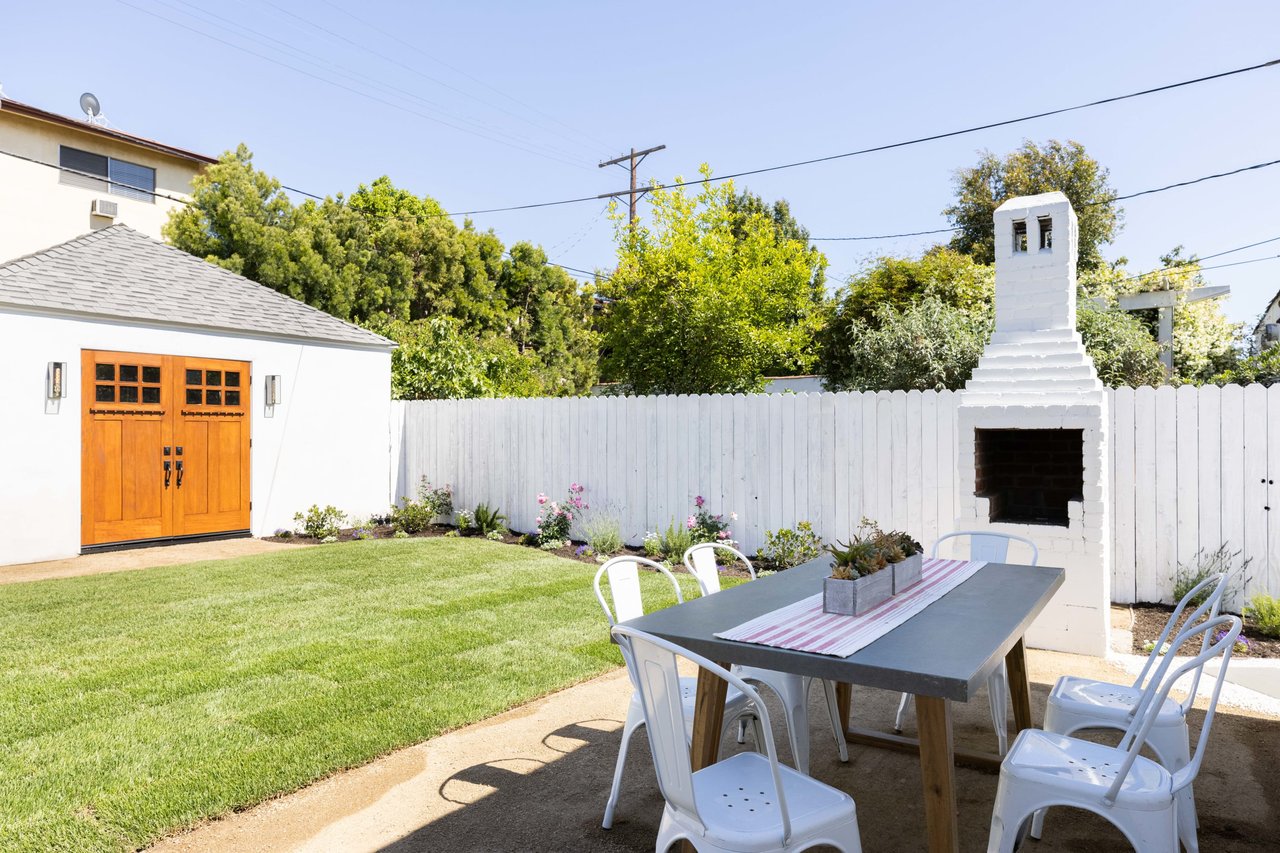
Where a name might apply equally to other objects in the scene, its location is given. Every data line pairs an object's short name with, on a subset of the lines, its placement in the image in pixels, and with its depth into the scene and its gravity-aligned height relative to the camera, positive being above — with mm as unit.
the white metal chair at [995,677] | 3342 -1107
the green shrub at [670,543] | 7844 -1181
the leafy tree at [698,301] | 12469 +2103
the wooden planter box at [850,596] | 2711 -592
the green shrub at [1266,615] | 4941 -1192
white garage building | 7785 +271
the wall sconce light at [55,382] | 7828 +448
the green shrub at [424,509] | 10039 -1079
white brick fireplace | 4855 +51
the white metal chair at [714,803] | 1878 -973
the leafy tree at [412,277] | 15336 +3686
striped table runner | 2326 -647
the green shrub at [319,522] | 9617 -1187
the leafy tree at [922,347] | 13148 +1456
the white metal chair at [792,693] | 2895 -1059
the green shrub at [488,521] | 9672 -1176
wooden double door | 8188 -229
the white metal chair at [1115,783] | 2051 -986
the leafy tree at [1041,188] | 21766 +6890
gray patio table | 2090 -663
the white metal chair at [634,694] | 2814 -1004
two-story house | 16766 +5640
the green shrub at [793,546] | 7109 -1092
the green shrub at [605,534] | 8328 -1157
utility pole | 20484 +7116
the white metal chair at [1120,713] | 2668 -1005
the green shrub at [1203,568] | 5477 -987
